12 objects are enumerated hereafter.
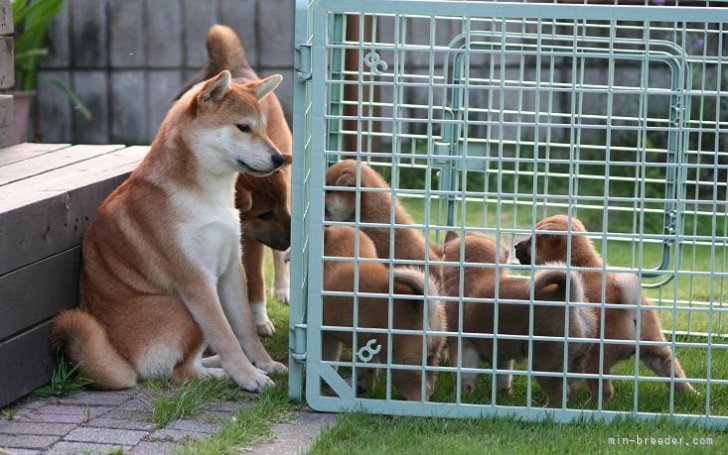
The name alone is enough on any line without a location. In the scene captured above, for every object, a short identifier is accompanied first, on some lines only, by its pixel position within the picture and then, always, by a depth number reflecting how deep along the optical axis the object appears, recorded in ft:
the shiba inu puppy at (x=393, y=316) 23.27
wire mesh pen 21.56
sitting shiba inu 25.45
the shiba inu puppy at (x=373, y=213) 27.35
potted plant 51.25
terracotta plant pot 50.26
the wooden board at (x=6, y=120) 31.04
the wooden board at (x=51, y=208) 23.15
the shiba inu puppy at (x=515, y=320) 23.15
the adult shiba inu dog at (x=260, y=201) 29.43
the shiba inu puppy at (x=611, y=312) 23.75
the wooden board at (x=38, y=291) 23.03
